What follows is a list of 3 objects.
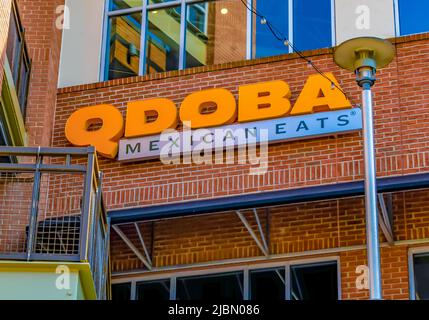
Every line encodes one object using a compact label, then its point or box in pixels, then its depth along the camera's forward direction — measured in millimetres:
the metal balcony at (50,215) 13648
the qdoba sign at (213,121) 19047
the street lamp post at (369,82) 13461
